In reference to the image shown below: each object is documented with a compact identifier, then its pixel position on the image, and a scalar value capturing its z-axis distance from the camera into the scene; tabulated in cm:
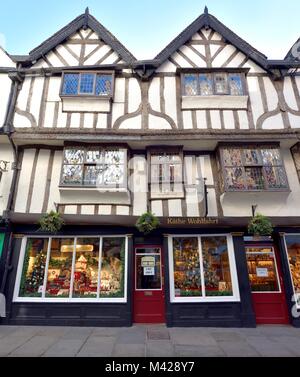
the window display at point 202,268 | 703
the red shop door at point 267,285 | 697
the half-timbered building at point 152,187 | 696
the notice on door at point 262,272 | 737
